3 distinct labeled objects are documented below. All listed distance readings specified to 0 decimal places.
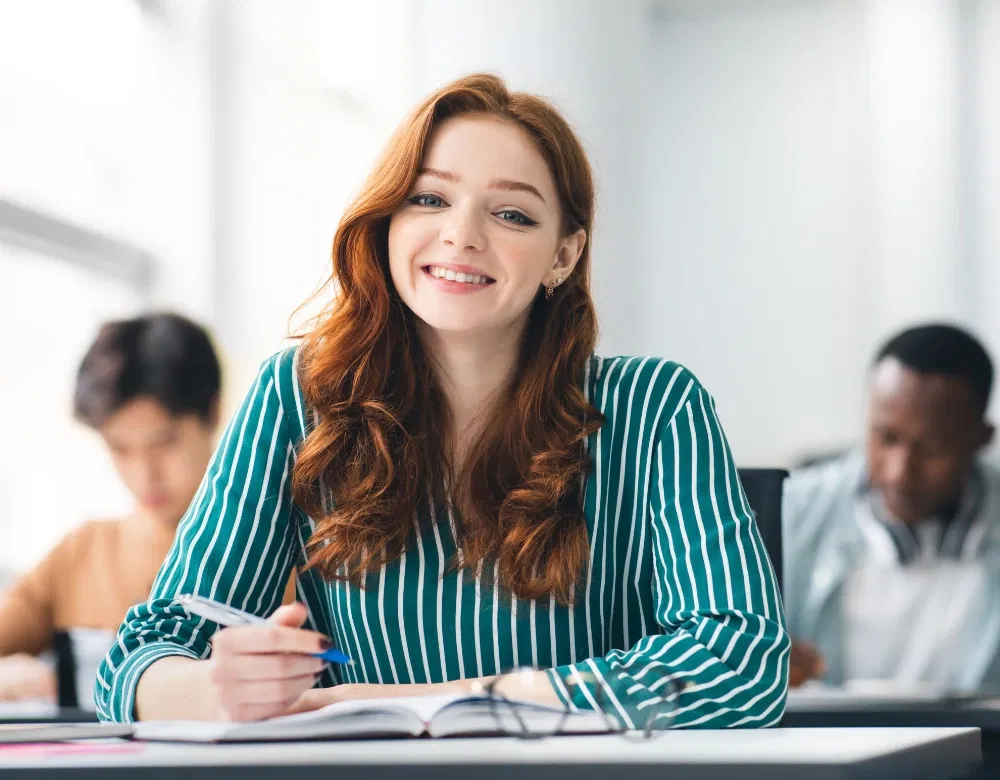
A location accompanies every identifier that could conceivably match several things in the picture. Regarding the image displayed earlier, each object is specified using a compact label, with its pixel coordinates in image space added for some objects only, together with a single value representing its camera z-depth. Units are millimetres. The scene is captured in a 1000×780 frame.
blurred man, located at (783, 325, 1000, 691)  2347
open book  1109
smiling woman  1380
